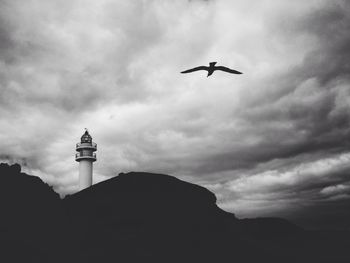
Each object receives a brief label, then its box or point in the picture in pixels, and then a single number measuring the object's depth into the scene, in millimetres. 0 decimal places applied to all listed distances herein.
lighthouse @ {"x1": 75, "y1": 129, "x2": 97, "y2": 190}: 47375
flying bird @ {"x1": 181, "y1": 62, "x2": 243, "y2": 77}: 12373
